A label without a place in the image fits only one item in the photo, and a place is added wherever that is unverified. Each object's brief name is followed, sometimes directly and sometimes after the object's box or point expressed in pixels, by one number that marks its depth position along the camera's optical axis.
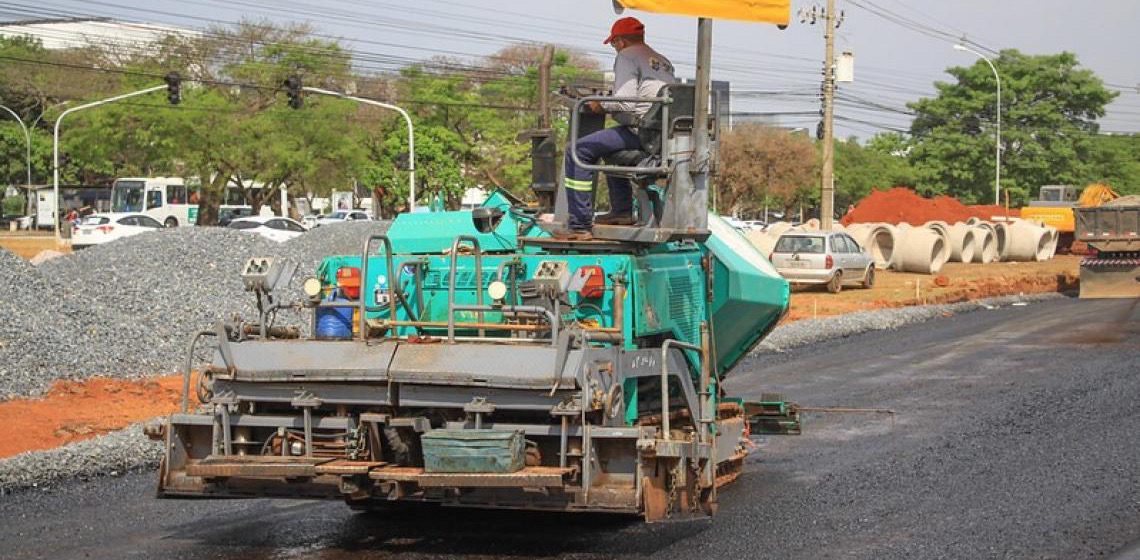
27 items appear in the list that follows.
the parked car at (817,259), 33.47
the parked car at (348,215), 63.06
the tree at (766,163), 77.44
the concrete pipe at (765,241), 36.53
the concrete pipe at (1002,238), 45.56
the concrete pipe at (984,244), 44.34
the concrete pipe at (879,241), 41.75
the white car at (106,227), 45.50
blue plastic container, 8.48
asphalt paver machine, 7.10
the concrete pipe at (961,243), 43.41
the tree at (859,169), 95.19
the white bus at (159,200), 62.72
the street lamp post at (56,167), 51.83
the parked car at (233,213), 62.67
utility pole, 39.44
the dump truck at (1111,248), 30.27
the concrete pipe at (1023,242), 45.50
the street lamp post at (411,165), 42.38
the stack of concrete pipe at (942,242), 39.81
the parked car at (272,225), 48.91
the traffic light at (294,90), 39.16
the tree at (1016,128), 81.31
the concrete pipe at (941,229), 41.76
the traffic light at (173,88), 40.66
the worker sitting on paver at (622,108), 8.41
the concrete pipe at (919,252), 39.50
